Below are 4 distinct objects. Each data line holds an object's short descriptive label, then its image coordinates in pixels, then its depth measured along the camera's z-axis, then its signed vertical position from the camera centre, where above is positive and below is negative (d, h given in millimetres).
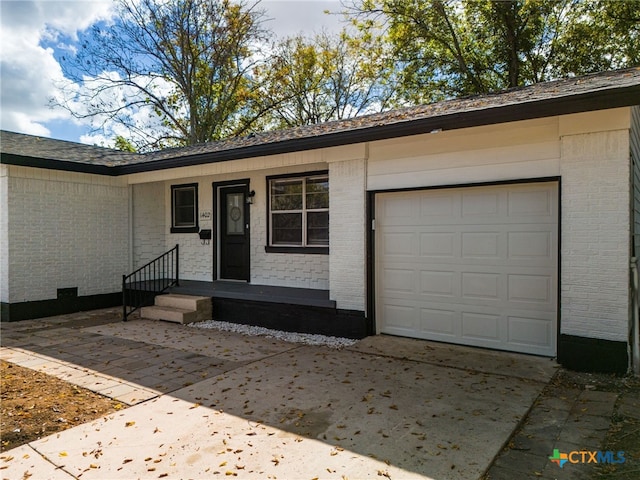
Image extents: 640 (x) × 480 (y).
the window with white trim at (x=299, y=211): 7953 +425
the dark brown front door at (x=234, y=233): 8984 +8
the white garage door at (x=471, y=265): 5180 -423
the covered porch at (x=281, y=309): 6484 -1242
